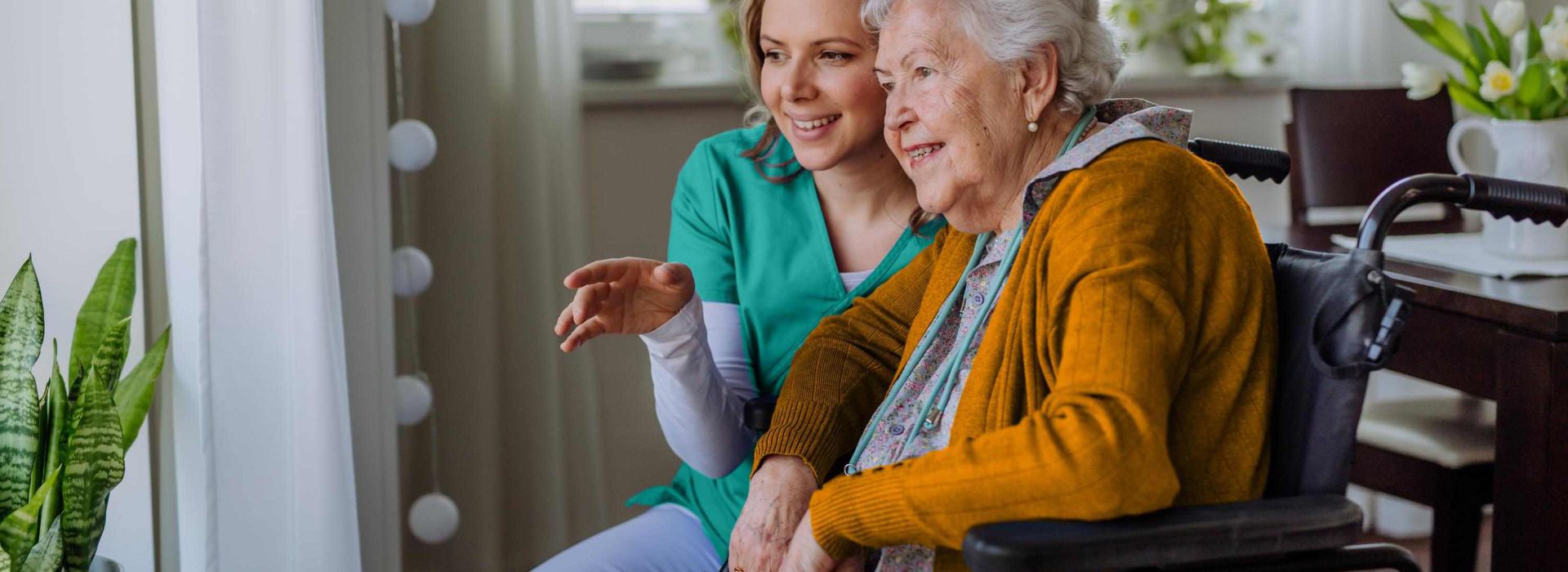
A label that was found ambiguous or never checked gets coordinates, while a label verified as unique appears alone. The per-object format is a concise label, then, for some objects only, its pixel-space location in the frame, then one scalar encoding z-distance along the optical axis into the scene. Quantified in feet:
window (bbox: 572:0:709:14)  9.09
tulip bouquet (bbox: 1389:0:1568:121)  6.88
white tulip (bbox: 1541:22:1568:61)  6.68
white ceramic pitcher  6.74
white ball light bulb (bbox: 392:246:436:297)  6.76
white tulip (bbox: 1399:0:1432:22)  7.36
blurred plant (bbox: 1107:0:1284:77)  10.43
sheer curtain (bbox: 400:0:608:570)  7.93
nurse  4.75
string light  6.57
